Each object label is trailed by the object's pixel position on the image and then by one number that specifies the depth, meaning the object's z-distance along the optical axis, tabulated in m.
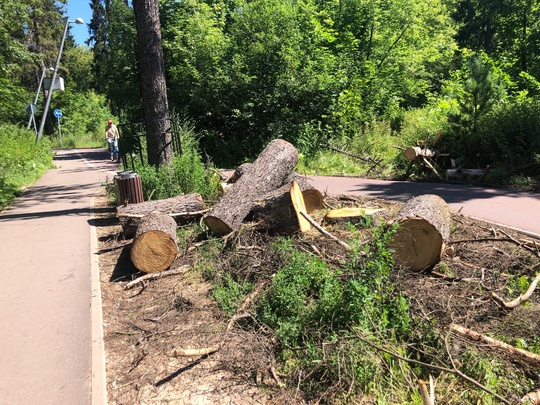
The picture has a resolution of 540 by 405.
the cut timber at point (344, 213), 7.03
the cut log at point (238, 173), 10.07
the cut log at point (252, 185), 7.13
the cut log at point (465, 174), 12.10
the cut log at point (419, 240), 5.29
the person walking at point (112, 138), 21.21
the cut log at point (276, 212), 6.80
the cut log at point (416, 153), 13.03
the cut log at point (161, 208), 7.81
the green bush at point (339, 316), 3.68
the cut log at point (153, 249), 6.45
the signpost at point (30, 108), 21.65
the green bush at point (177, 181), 9.48
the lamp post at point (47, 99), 25.08
